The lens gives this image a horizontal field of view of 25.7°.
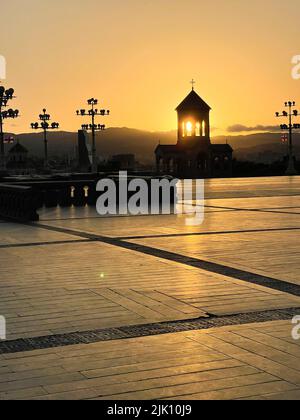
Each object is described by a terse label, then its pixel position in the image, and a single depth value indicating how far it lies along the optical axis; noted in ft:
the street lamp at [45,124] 187.92
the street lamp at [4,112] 134.92
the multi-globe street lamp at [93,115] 183.62
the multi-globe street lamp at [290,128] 199.04
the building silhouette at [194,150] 262.26
